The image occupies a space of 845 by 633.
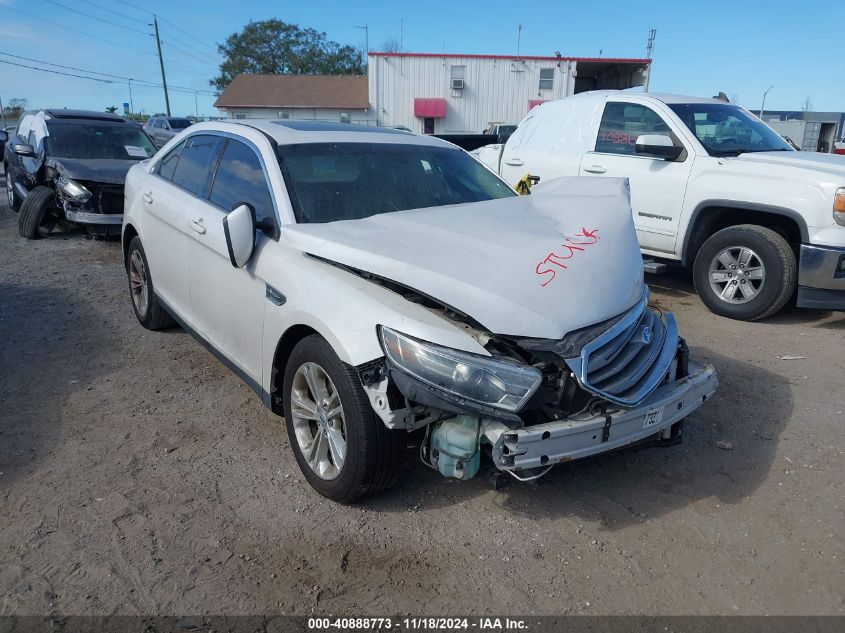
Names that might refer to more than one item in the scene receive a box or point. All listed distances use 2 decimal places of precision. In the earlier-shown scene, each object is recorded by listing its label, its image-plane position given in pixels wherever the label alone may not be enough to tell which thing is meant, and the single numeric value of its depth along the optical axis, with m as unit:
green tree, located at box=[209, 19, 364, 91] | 59.97
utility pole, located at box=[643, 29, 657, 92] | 32.09
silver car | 27.39
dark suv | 8.94
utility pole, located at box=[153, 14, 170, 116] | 47.91
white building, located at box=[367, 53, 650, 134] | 34.00
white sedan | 2.60
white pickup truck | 5.41
